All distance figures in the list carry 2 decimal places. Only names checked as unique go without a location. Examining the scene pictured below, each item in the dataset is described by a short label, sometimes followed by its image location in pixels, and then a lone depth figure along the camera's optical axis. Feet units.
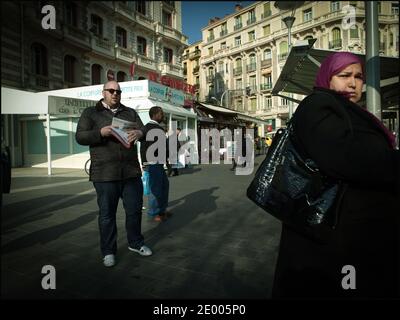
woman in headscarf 3.77
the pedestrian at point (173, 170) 35.49
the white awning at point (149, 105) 34.78
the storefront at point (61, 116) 31.86
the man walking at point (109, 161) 9.32
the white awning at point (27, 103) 31.63
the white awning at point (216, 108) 57.89
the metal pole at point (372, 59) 8.46
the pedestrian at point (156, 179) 15.01
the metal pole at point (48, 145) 37.22
